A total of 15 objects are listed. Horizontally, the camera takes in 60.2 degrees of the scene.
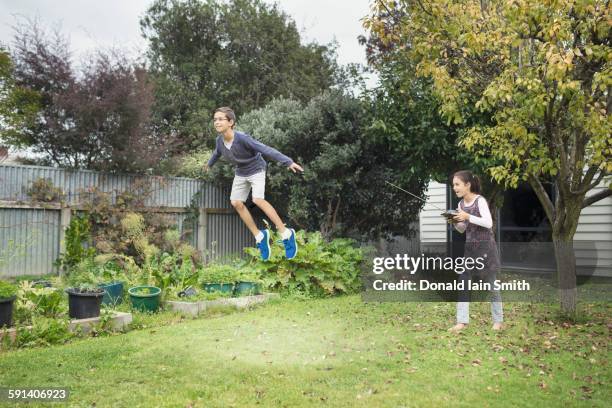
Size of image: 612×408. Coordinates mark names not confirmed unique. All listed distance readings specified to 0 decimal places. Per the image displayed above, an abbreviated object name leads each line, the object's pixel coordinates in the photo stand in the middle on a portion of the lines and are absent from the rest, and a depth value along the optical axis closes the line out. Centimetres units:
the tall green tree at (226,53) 2139
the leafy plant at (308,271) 869
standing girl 547
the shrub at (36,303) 582
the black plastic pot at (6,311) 539
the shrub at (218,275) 809
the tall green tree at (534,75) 496
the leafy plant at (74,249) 948
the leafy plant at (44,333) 531
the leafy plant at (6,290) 545
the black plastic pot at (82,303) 595
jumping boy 481
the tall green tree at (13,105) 1046
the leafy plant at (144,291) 696
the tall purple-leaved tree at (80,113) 1034
